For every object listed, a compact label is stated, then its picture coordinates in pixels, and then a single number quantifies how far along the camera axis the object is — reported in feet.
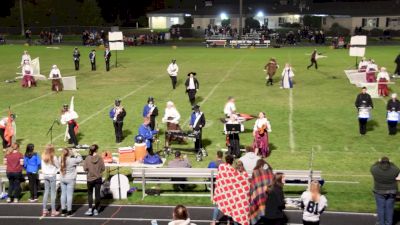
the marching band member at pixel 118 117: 62.03
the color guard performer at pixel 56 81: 96.37
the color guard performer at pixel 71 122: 60.95
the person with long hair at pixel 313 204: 32.29
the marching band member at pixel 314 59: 122.52
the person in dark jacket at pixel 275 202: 33.06
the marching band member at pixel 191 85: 81.46
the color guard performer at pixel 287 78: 97.70
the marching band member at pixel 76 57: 125.55
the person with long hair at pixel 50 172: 39.60
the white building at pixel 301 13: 260.83
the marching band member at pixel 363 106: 63.67
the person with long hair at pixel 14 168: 42.80
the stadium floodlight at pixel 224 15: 272.72
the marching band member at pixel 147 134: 54.54
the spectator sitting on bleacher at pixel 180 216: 27.41
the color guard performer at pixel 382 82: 87.92
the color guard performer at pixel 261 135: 54.85
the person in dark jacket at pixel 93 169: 39.63
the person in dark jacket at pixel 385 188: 36.19
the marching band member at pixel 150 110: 62.59
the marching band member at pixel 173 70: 96.37
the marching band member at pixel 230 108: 62.08
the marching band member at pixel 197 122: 56.85
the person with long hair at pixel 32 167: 43.19
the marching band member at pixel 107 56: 122.09
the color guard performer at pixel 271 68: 100.58
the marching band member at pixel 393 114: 62.59
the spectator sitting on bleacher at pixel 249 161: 42.78
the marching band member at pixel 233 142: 56.18
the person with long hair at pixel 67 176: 38.86
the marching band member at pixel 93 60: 126.11
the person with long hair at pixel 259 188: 35.37
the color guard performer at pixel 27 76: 103.45
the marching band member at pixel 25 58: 109.09
